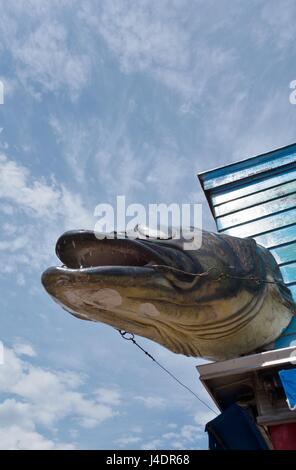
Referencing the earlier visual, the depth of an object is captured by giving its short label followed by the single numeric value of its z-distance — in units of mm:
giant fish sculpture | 4121
